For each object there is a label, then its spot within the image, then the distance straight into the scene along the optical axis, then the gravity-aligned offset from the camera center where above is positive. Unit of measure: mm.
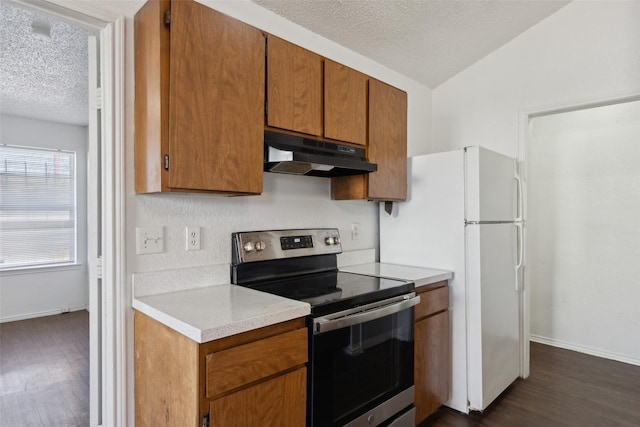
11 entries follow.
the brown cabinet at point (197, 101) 1376 +451
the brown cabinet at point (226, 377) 1162 -558
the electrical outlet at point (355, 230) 2594 -117
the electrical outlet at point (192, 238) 1747 -113
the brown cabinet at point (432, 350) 2062 -796
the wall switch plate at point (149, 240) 1607 -112
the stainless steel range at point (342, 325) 1477 -494
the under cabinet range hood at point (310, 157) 1705 +275
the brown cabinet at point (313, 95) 1741 +616
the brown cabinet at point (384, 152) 2246 +387
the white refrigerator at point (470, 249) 2240 -233
